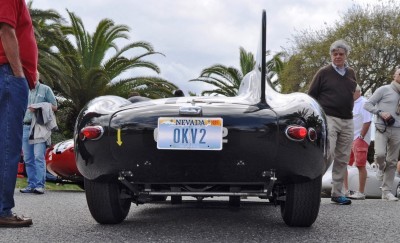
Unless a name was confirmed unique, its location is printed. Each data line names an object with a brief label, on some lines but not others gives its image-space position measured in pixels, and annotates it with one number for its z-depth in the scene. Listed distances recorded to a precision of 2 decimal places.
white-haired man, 7.04
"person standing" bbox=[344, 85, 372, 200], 8.74
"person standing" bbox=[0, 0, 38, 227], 4.41
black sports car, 4.05
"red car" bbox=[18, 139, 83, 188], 8.88
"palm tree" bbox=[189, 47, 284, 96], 28.88
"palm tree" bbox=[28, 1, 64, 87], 18.86
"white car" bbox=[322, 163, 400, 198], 12.09
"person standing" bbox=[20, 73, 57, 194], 8.59
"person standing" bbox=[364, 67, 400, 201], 8.23
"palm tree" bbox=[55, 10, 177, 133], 21.98
